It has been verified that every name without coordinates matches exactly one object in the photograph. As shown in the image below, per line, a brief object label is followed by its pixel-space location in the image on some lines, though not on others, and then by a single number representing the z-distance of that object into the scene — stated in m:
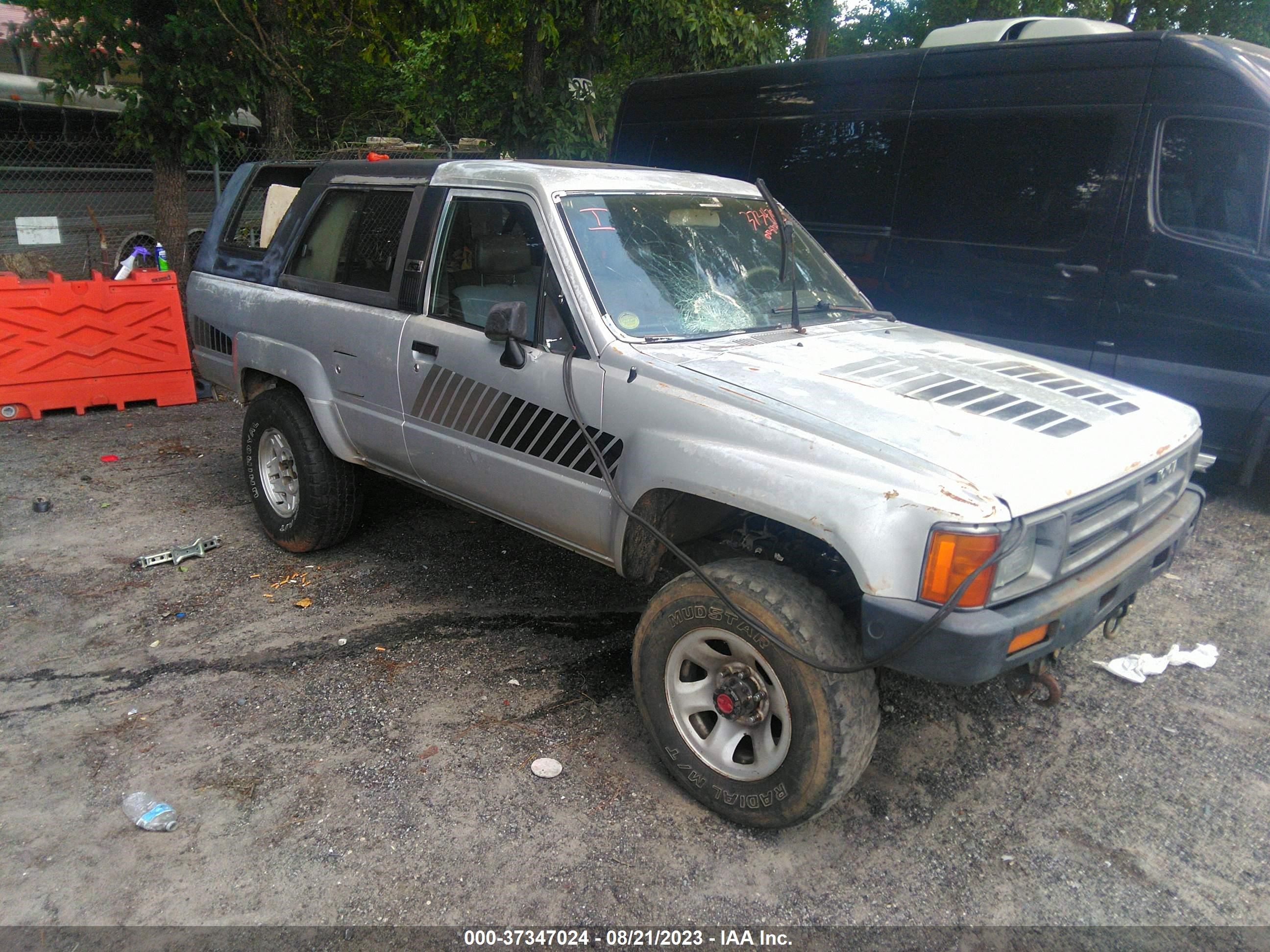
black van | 5.10
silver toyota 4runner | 2.50
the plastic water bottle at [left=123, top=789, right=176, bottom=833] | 2.85
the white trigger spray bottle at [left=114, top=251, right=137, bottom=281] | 8.06
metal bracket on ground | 4.75
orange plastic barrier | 7.13
